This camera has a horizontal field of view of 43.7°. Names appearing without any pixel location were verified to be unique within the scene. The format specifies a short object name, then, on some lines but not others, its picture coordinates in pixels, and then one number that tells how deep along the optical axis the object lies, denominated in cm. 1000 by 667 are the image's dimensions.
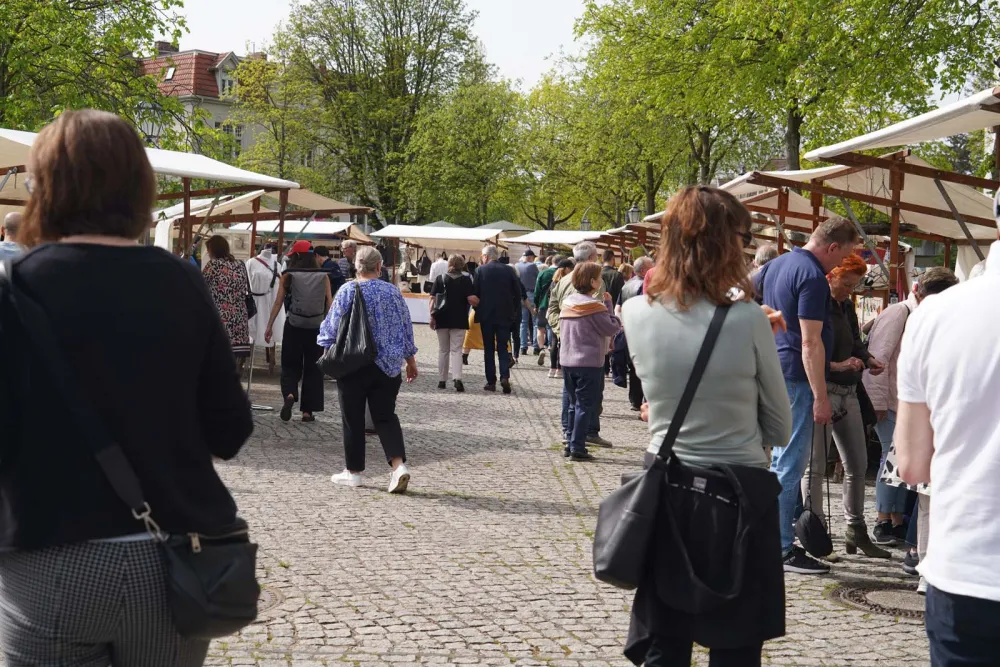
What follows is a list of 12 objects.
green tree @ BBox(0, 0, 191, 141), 2341
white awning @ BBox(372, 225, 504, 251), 3534
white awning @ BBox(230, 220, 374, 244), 2795
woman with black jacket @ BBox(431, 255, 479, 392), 1684
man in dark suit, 1703
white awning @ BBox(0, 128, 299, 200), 1146
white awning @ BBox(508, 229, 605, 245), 3334
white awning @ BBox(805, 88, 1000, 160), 662
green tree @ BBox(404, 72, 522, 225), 5481
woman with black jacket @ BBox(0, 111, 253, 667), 240
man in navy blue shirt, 648
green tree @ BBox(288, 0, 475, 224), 5406
